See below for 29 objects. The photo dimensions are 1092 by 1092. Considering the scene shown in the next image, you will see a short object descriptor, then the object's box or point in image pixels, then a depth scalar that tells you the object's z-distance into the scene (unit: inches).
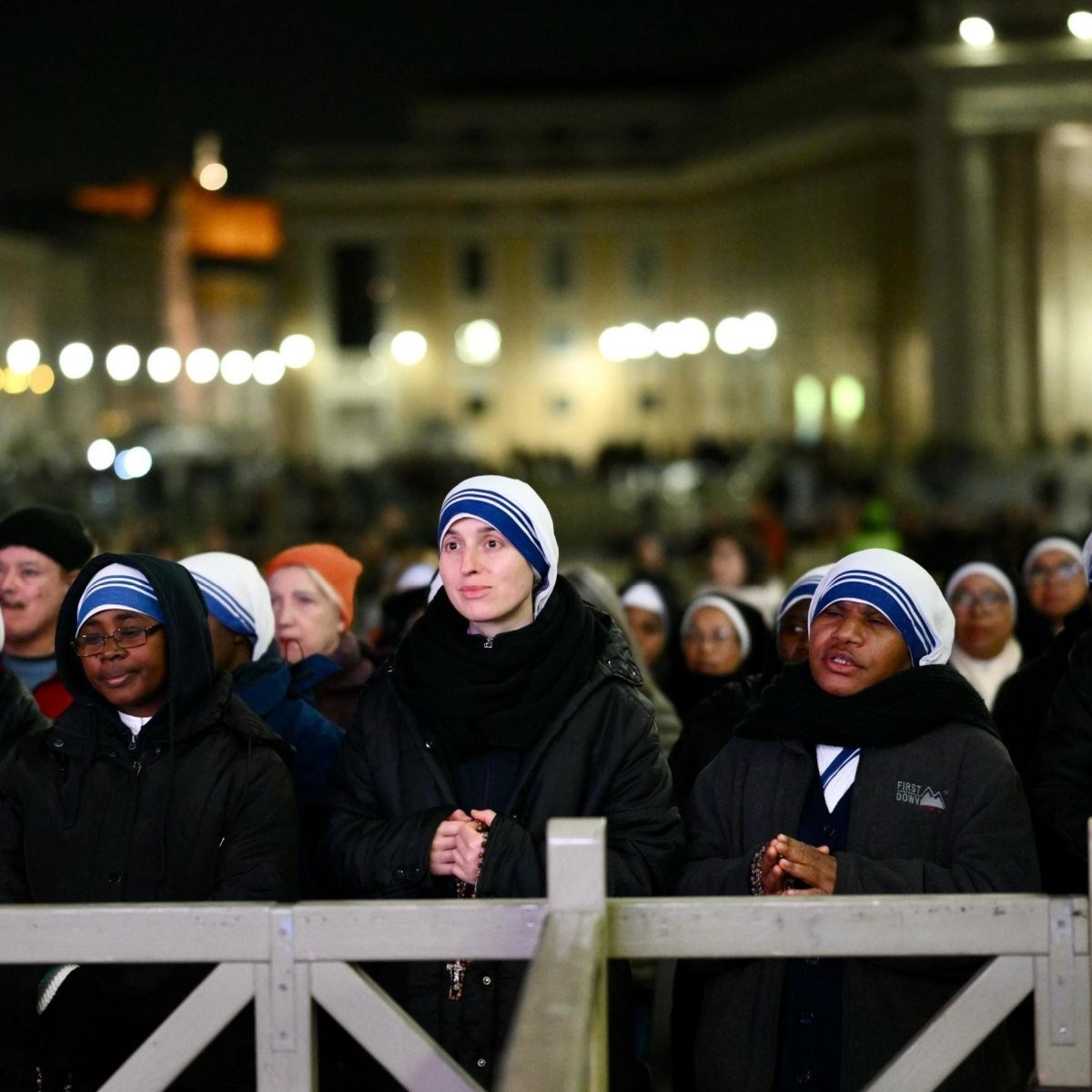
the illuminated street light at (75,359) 2185.0
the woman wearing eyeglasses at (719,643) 285.3
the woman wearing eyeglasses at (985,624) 294.7
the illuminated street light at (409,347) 2596.0
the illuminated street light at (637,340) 2199.8
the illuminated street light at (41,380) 2886.3
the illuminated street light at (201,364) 2381.9
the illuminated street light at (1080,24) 1359.5
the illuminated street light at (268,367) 2493.8
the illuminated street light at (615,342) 2265.0
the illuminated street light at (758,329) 1674.5
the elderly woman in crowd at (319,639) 236.2
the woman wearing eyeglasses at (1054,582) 317.1
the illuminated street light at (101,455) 1652.3
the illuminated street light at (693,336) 1936.5
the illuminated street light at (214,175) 3093.0
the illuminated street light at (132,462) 1523.1
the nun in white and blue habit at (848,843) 161.9
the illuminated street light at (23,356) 2170.3
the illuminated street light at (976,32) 1422.2
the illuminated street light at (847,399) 2078.0
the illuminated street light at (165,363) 2289.6
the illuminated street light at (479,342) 2630.4
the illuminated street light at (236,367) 2474.2
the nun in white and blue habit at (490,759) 162.7
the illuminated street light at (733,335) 1752.0
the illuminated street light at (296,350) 2541.8
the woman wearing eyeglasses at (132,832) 164.4
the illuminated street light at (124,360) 2134.6
